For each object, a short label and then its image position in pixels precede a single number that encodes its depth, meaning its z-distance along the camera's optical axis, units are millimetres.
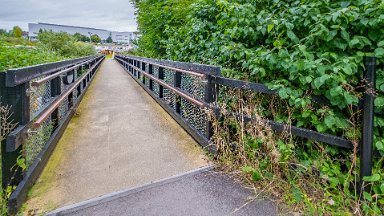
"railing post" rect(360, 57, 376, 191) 1929
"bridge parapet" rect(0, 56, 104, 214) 1951
